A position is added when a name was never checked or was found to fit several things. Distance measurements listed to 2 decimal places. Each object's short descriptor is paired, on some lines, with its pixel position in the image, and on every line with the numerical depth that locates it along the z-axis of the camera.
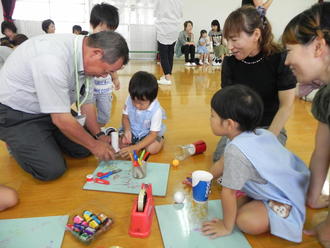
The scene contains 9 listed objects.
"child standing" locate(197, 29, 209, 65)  5.24
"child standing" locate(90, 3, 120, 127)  1.70
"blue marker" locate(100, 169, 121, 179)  1.24
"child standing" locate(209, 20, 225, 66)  5.25
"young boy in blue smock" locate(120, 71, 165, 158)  1.34
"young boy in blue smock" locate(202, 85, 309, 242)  0.84
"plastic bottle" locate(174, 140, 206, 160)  1.49
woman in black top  1.18
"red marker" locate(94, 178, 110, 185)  1.19
